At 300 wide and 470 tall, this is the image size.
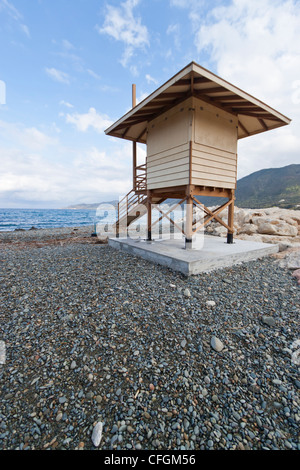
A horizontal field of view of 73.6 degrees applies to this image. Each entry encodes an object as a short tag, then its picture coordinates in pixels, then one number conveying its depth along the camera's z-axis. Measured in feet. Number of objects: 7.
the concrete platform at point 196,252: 20.47
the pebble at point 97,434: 7.01
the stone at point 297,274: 19.63
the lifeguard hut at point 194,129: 22.33
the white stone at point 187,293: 15.99
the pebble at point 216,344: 10.87
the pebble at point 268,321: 12.80
